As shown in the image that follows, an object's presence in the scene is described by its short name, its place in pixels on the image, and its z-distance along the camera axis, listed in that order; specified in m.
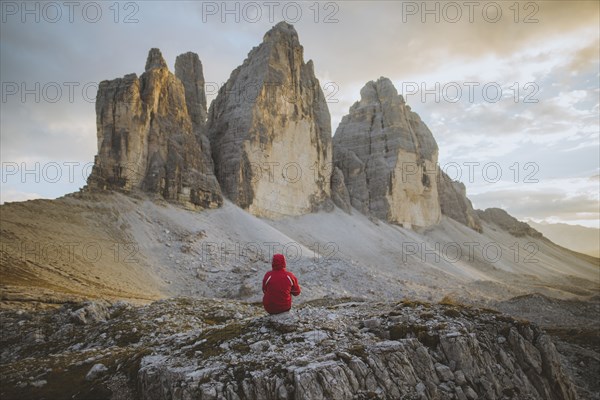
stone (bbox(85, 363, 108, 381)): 8.57
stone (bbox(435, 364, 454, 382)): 8.67
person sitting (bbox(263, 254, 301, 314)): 10.23
